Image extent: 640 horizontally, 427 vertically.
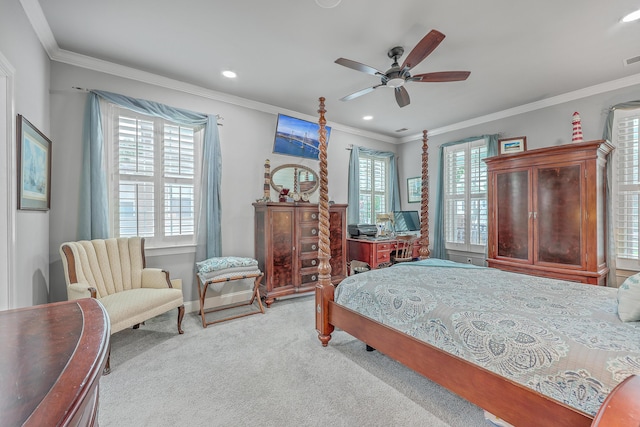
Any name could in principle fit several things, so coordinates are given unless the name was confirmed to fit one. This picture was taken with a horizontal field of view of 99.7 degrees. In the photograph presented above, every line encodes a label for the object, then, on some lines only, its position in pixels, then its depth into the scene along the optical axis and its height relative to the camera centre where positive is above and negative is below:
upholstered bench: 3.07 -0.69
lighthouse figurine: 3.21 +1.03
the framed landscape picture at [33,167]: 1.97 +0.39
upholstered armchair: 2.29 -0.63
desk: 4.30 -0.58
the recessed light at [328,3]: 2.00 +1.59
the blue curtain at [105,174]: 2.76 +0.46
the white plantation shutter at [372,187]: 5.28 +0.56
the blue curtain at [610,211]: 3.22 +0.04
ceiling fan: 2.12 +1.29
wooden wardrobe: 2.98 +0.03
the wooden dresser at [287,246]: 3.60 -0.43
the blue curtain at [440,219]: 4.88 -0.08
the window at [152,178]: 3.01 +0.44
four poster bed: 1.14 -0.66
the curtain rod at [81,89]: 2.75 +1.30
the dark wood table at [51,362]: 0.46 -0.33
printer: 4.57 -0.26
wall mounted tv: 4.15 +1.23
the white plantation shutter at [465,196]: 4.45 +0.31
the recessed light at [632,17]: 2.13 +1.59
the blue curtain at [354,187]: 4.98 +0.51
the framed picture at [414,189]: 5.37 +0.52
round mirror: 4.20 +0.58
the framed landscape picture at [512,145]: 4.02 +1.06
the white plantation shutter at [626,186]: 3.14 +0.34
